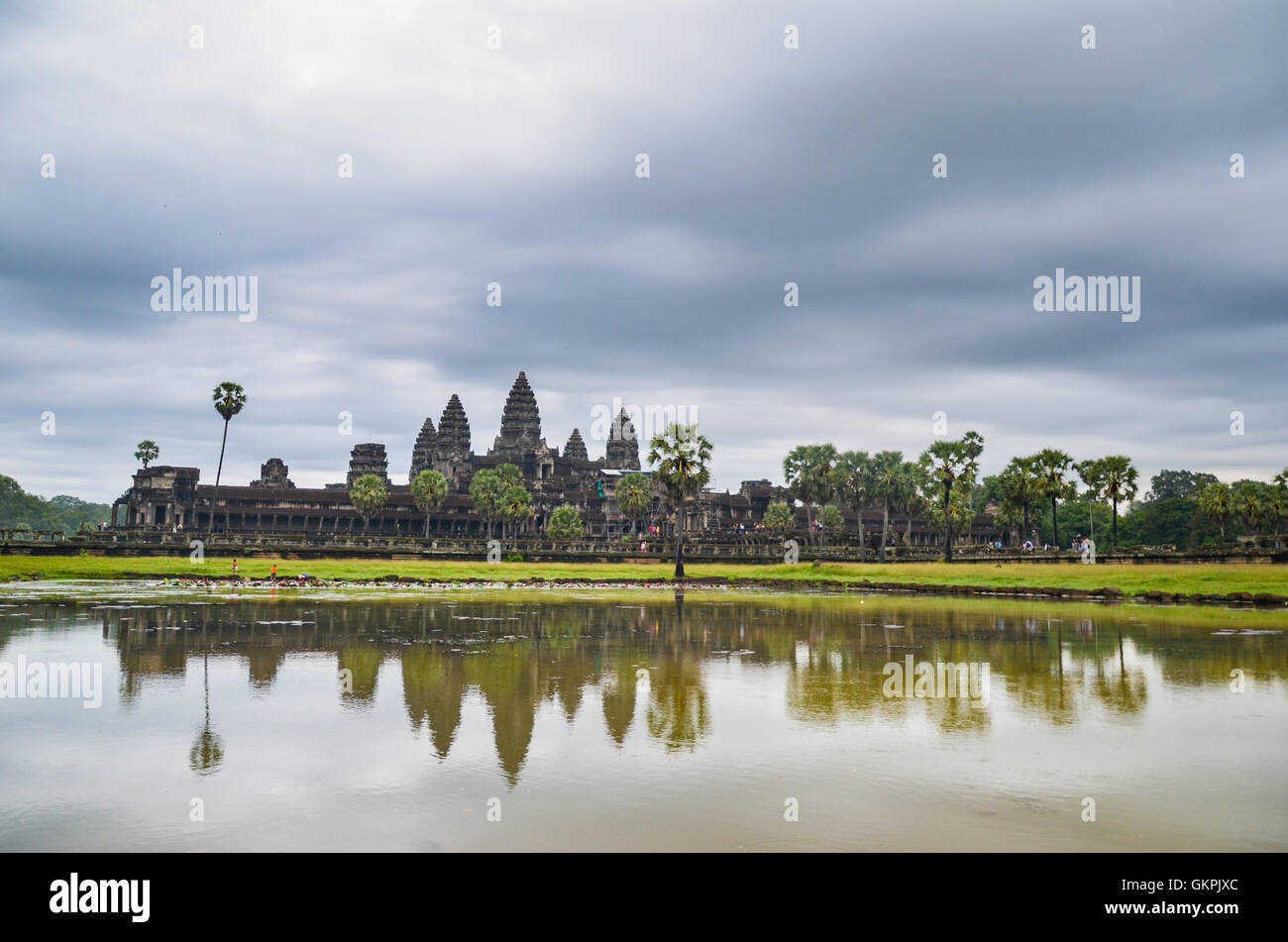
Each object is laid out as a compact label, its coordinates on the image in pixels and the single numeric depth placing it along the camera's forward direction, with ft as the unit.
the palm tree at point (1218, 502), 293.02
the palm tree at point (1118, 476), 252.01
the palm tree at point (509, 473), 422.82
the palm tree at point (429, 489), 348.79
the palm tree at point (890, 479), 320.91
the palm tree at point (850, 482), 326.85
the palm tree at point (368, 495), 363.15
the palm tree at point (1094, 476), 258.76
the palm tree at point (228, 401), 266.16
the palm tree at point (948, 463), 248.32
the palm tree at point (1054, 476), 264.31
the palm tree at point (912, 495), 340.96
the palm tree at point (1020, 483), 273.13
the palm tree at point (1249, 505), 281.95
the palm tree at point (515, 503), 339.57
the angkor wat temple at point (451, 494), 399.85
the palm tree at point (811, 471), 331.36
